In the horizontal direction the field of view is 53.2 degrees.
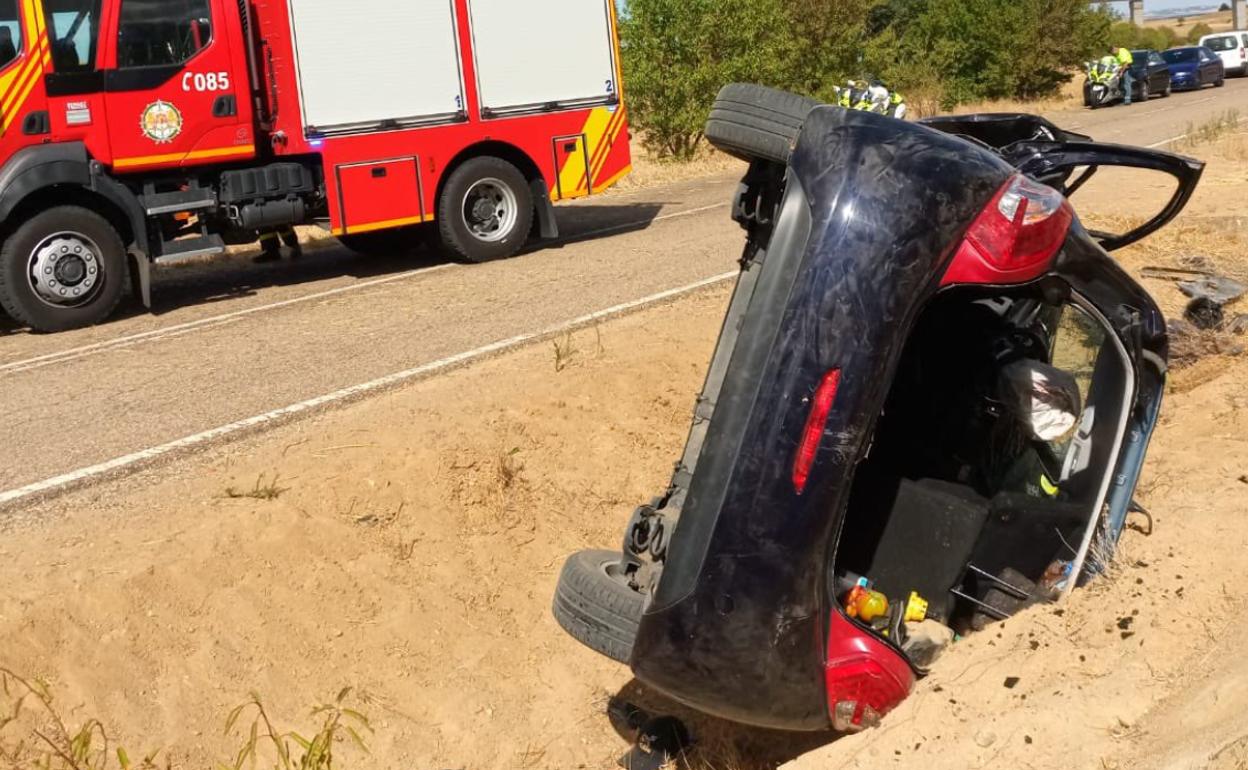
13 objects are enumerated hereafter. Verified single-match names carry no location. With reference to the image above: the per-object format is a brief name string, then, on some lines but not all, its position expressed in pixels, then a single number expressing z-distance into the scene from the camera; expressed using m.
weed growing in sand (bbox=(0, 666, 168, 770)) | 4.64
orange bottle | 3.98
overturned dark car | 3.46
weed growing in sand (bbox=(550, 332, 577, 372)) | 7.86
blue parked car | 35.94
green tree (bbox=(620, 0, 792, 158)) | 23.14
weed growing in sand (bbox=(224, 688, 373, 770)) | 5.10
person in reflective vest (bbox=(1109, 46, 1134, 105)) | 32.69
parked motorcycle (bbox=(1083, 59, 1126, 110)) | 32.78
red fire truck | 10.38
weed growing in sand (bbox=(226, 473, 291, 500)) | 6.10
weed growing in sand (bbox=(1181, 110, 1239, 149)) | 19.50
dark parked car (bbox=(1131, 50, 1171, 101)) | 33.59
